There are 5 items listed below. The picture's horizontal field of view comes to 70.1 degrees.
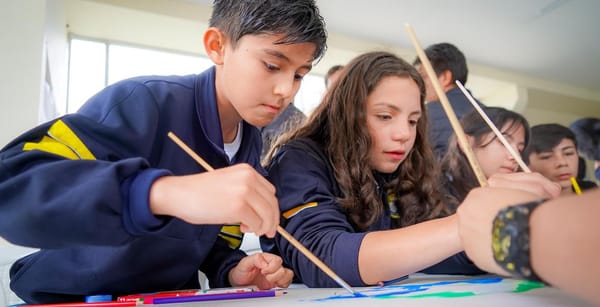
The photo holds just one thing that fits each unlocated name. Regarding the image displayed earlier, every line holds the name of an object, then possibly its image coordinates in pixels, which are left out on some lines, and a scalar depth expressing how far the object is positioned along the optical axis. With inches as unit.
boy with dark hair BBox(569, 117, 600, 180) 93.1
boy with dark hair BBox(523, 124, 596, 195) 72.0
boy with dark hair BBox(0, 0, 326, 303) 16.5
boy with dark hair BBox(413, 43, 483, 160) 64.7
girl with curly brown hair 23.1
